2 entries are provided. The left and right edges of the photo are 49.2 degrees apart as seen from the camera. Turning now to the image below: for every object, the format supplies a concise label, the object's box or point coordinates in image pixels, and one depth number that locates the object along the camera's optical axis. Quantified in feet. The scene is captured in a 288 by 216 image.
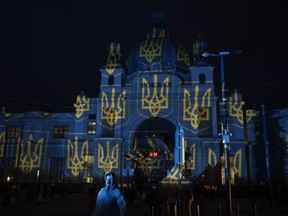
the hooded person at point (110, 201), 20.66
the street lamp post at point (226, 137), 42.71
